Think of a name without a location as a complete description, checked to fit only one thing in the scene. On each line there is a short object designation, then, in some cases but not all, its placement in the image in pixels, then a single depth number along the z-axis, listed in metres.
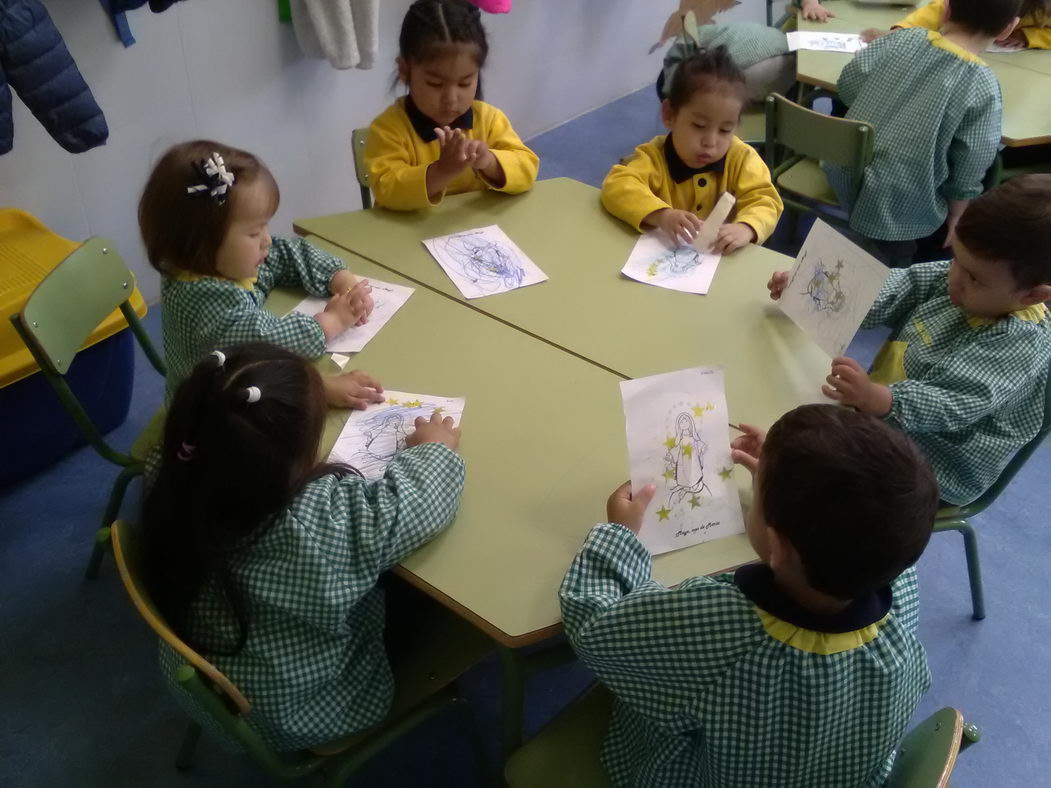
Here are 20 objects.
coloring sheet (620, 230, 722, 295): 1.91
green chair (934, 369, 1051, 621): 1.67
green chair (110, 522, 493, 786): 1.09
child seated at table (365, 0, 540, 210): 2.08
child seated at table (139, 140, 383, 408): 1.60
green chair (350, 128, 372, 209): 2.28
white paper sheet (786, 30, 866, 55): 3.21
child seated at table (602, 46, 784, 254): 2.07
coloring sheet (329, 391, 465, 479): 1.44
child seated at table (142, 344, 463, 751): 1.17
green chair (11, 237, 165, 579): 1.69
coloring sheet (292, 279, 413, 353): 1.69
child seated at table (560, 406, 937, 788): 0.98
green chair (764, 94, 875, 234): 2.50
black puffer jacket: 1.98
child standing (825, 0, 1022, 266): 2.67
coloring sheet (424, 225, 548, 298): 1.88
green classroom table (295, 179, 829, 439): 1.66
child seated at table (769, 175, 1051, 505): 1.53
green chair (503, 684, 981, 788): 1.00
